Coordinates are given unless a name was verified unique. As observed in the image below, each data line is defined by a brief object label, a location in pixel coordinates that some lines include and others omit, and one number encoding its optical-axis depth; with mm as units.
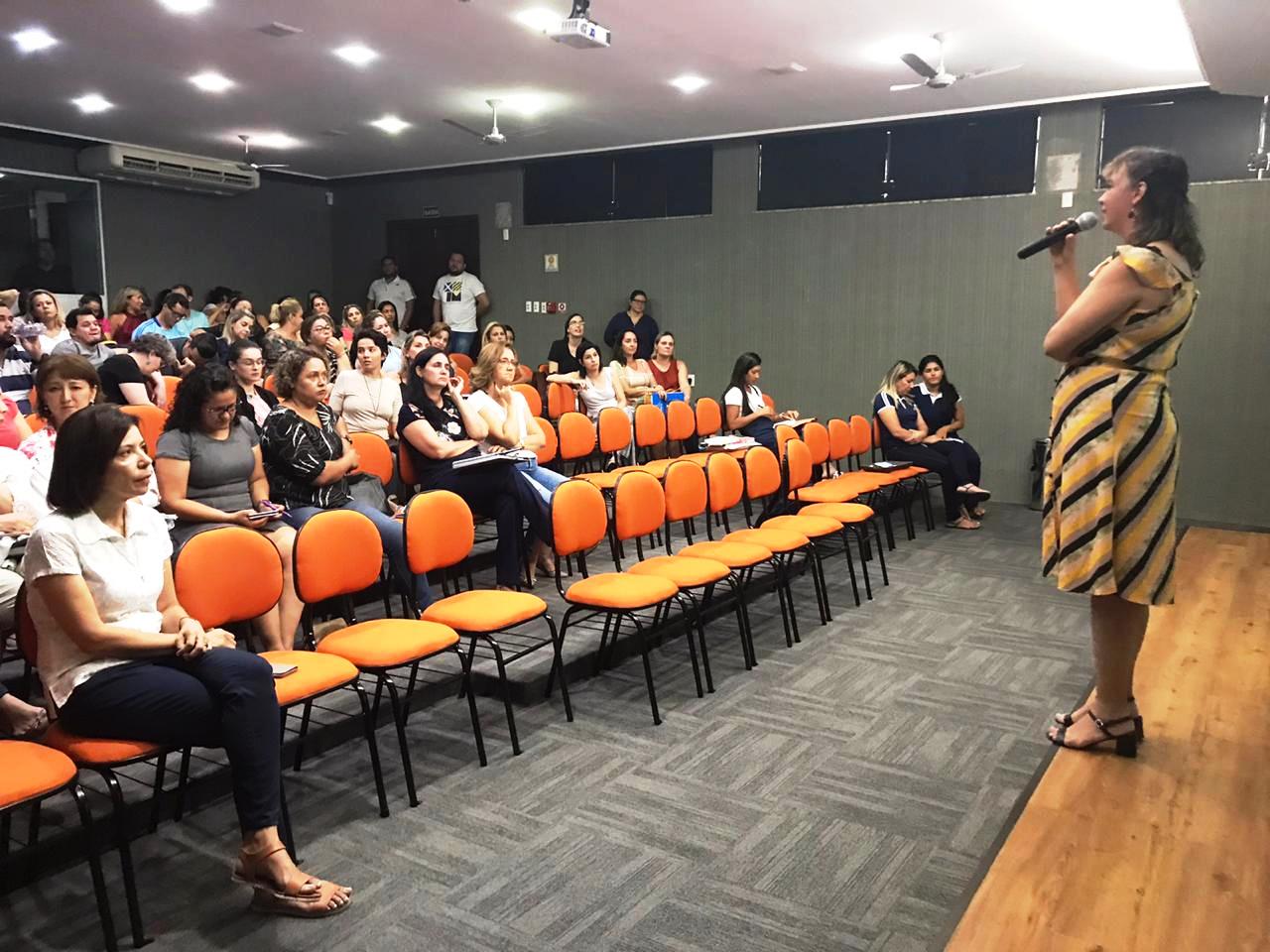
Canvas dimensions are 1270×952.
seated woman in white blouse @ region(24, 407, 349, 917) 2299
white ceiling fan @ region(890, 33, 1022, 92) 5844
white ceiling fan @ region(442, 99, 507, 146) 7492
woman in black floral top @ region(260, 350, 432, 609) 3977
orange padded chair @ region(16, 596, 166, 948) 2203
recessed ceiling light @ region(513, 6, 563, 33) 5195
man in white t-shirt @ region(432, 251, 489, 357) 10602
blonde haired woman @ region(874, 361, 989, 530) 7039
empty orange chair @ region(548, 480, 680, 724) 3541
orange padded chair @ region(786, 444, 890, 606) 5184
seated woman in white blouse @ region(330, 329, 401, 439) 5289
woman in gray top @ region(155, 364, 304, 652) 3607
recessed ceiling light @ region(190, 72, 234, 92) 6711
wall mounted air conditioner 9039
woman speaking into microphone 2605
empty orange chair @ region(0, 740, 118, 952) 2021
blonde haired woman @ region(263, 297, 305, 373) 6055
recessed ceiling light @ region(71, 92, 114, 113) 7402
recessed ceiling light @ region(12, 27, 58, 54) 5699
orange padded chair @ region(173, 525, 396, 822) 2682
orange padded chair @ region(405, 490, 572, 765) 3242
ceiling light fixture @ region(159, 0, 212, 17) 5137
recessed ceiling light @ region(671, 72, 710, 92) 6730
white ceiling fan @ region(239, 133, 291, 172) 9207
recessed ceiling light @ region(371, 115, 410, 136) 8188
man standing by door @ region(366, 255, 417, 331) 11188
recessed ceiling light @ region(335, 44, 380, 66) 5996
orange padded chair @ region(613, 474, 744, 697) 3871
